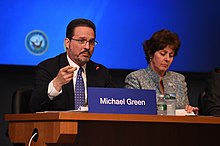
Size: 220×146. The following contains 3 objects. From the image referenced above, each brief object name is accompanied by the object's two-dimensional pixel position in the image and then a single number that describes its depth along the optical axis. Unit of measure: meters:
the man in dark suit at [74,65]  6.46
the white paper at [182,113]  5.77
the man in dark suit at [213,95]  6.73
